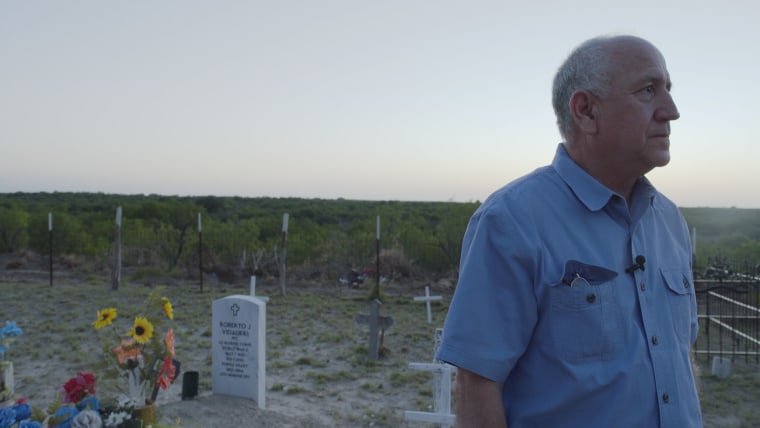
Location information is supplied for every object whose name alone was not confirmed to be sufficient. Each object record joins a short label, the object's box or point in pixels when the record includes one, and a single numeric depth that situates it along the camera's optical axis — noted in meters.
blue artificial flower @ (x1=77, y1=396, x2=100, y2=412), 3.95
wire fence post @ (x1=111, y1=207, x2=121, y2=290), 14.48
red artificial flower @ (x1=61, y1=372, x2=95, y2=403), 4.17
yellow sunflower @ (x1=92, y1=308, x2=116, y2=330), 5.39
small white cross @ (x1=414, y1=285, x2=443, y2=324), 10.64
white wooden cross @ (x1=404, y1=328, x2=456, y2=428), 5.27
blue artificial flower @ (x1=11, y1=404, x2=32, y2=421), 3.57
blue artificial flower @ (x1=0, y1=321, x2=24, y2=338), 5.27
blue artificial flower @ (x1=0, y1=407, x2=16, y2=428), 3.41
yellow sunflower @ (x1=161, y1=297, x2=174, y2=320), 5.49
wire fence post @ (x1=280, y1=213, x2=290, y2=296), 14.33
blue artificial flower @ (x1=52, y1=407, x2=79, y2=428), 3.73
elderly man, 1.56
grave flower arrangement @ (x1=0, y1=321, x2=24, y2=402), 5.21
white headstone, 6.84
